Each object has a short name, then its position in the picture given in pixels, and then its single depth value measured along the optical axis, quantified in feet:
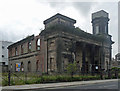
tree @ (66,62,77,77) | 88.43
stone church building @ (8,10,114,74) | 117.39
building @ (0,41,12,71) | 225.35
